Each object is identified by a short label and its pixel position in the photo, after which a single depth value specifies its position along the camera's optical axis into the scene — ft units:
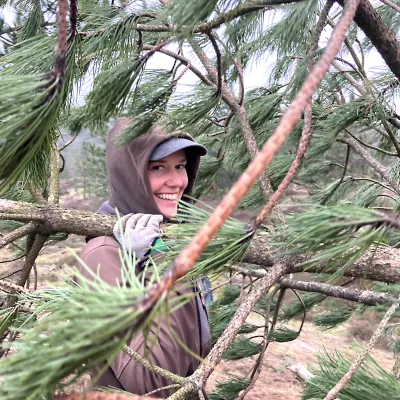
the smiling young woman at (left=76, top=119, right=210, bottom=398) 2.49
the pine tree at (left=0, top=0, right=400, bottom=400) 0.88
